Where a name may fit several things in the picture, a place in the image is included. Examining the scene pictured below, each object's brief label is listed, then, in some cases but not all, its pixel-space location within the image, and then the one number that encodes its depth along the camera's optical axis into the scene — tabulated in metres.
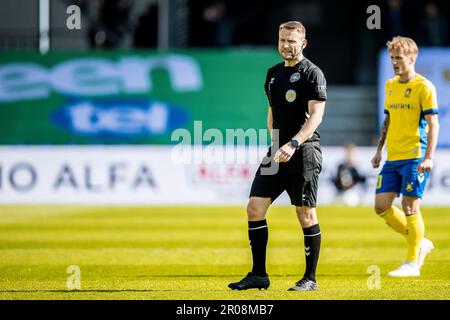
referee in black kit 8.31
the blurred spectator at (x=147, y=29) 27.66
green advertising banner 24.44
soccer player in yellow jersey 9.72
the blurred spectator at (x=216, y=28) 26.75
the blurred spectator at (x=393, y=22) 25.48
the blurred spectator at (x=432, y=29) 26.27
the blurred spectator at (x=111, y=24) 26.88
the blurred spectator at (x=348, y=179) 21.94
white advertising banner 21.59
